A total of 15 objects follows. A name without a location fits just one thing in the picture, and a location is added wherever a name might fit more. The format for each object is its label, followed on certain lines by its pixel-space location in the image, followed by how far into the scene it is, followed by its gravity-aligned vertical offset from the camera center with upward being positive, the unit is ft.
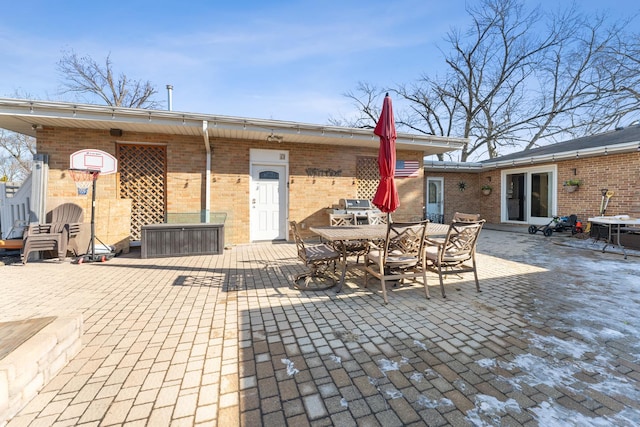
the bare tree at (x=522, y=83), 46.03 +26.45
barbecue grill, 23.91 +0.31
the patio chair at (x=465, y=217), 14.49 -0.30
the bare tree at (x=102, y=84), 50.78 +25.59
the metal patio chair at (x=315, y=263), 12.05 -2.57
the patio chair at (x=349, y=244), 14.20 -1.71
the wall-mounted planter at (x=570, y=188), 28.35 +2.54
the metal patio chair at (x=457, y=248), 11.21 -1.57
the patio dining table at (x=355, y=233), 11.03 -0.94
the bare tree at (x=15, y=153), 58.49 +12.62
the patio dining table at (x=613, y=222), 18.41 -0.84
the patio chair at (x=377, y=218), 20.02 -0.51
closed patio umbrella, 12.58 +2.49
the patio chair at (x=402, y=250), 10.57 -1.59
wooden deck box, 18.30 -2.04
